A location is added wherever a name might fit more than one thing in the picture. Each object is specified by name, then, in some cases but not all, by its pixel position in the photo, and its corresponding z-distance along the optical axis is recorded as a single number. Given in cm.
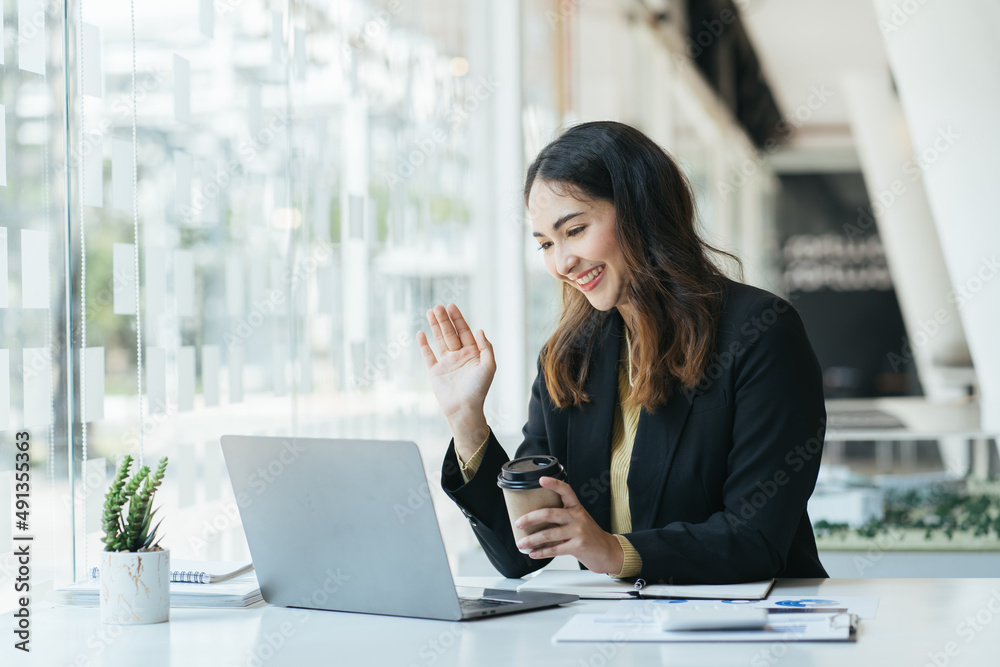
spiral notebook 306
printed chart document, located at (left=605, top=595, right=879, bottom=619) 282
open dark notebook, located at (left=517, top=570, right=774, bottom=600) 294
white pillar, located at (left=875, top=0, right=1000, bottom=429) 502
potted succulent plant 288
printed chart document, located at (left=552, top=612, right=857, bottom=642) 271
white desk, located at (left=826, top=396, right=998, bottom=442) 538
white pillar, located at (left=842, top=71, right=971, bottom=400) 848
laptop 279
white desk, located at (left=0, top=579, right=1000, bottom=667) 266
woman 303
